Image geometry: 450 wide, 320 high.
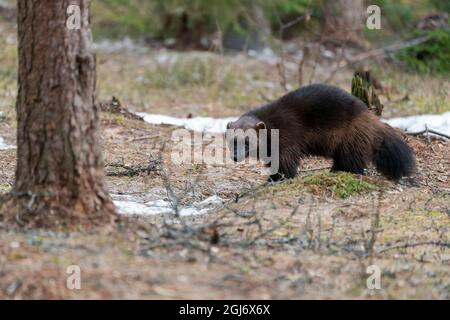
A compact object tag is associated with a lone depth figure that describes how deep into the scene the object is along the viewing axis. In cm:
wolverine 1507
